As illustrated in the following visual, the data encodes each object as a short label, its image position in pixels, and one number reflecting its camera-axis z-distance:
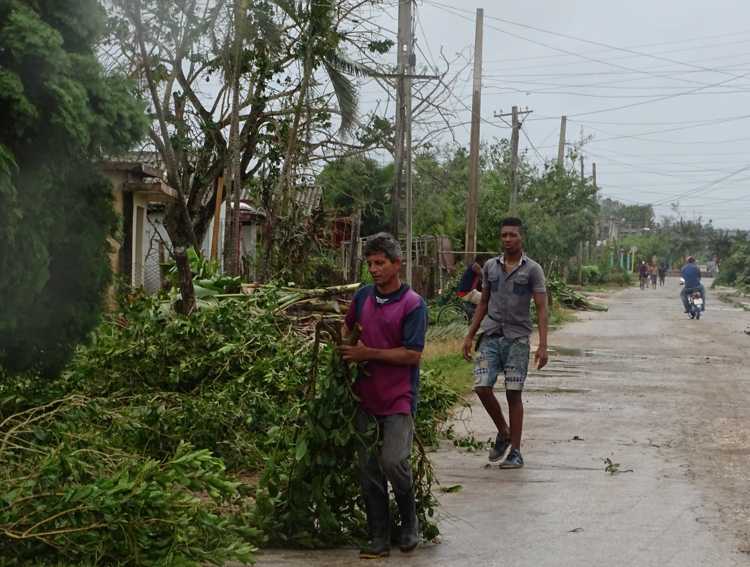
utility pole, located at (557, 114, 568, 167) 54.66
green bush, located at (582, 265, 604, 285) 73.00
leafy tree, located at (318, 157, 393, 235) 28.42
